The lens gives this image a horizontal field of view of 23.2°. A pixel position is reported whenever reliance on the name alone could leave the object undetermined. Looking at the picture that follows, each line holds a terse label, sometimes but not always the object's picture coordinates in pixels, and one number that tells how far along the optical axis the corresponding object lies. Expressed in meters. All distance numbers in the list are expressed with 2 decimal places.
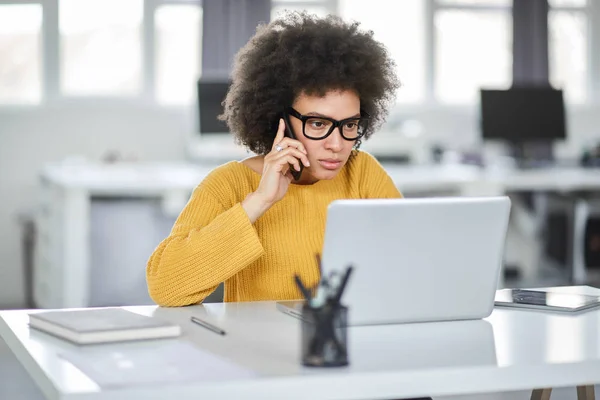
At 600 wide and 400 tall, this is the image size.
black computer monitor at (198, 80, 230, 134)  8.79
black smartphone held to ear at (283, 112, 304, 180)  3.54
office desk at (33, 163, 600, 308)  7.33
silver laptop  2.87
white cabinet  7.36
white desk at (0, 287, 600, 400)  2.50
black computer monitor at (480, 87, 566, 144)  9.44
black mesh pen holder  2.58
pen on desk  2.94
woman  3.31
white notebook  2.80
